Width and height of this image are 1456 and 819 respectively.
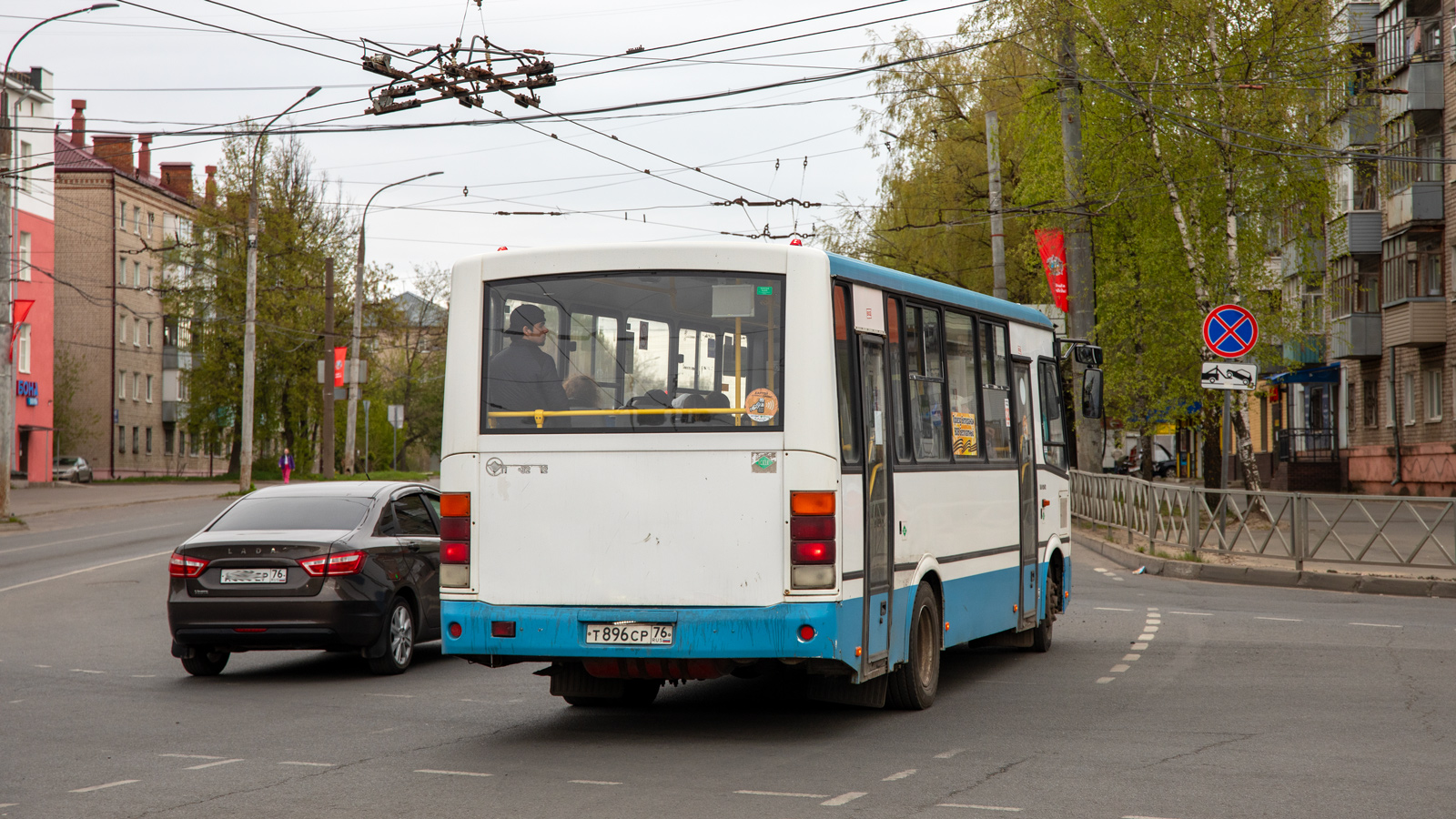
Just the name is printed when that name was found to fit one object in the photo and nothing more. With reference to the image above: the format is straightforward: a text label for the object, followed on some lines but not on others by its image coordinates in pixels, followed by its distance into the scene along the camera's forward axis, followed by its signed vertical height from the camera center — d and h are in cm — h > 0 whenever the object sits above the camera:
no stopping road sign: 2106 +188
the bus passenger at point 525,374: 893 +56
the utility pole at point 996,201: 3252 +573
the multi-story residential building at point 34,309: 5809 +636
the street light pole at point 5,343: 3322 +285
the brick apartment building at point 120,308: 7188 +786
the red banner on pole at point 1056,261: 2861 +386
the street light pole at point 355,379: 4819 +293
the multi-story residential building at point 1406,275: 4291 +568
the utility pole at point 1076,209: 2791 +478
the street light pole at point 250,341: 4381 +382
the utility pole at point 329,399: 4628 +225
